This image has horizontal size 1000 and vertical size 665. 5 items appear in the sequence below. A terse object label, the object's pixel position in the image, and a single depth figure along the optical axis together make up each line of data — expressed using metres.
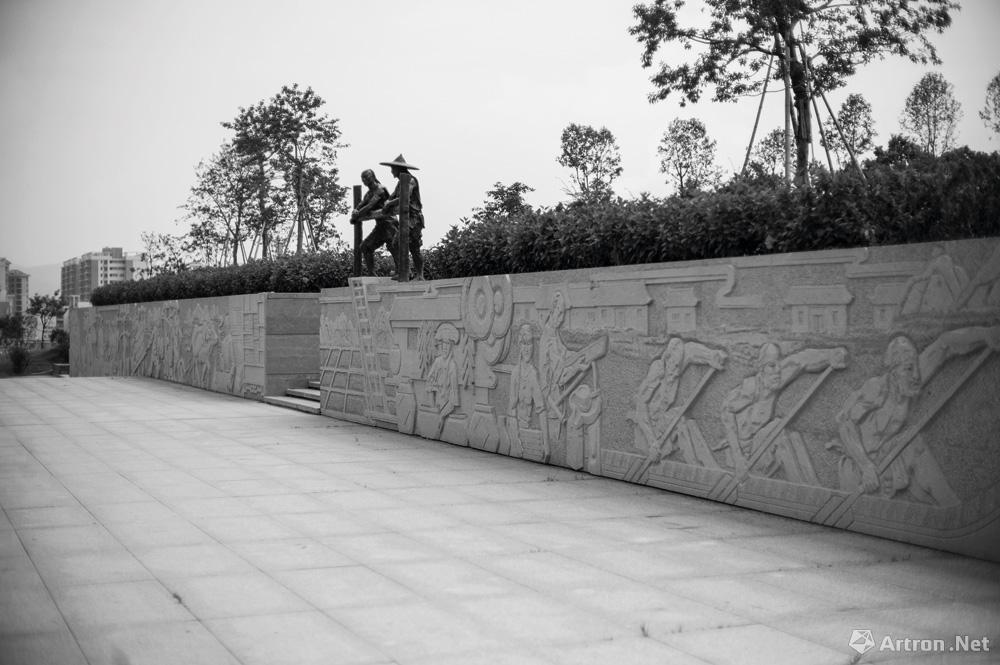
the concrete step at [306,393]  15.04
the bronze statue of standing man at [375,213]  12.73
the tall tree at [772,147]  25.23
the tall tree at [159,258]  31.12
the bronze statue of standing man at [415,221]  12.22
